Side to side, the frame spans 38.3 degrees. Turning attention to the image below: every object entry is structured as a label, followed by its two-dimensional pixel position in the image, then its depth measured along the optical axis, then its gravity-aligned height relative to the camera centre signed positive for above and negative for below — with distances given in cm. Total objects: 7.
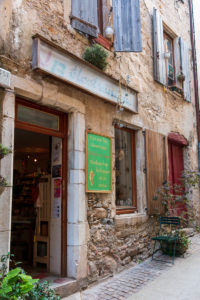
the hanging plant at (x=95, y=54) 441 +208
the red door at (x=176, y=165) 701 +63
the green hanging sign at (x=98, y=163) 426 +42
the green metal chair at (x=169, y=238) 503 -83
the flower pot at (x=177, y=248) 527 -105
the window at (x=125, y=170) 526 +40
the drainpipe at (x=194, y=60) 841 +388
